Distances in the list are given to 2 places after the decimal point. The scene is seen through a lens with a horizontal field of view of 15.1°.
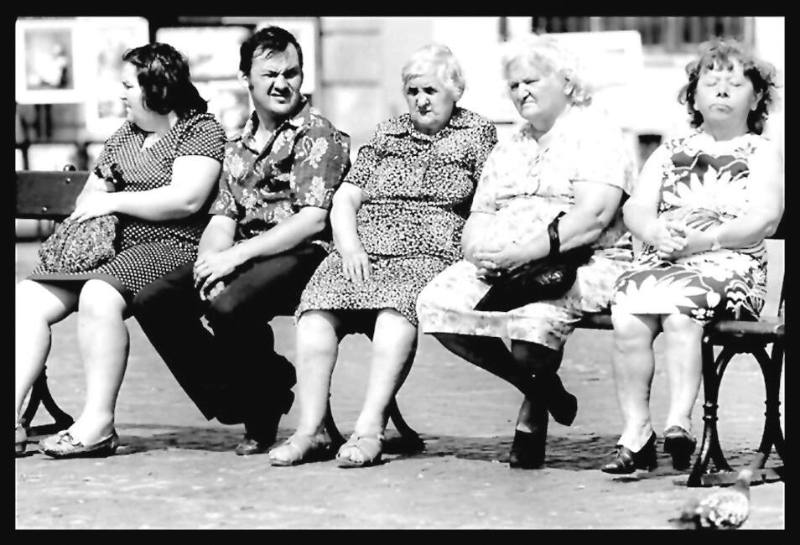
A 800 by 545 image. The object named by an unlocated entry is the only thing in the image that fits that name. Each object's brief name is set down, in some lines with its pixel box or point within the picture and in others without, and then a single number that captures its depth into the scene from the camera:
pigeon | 8.36
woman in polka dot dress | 10.46
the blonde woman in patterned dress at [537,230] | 9.83
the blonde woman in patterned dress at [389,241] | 10.10
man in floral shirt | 10.48
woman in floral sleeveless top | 9.41
